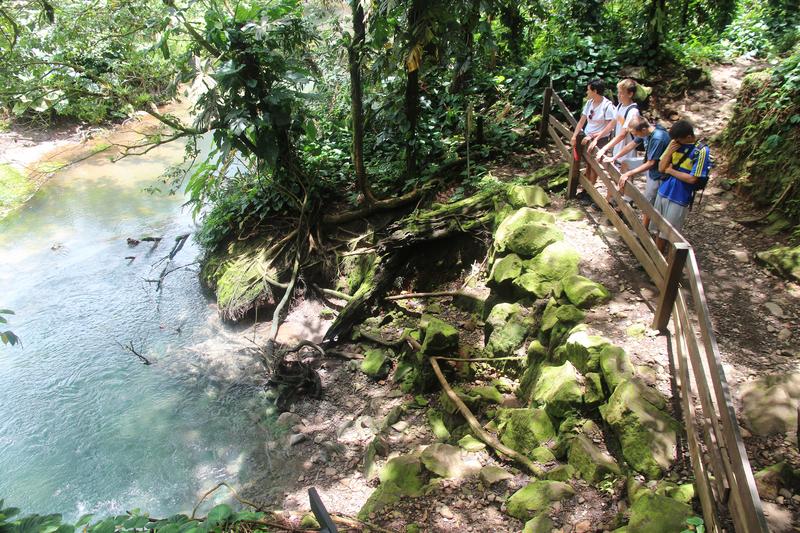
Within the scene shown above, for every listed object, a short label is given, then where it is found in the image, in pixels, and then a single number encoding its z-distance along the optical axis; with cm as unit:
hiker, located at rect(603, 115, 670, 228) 502
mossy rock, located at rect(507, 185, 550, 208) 691
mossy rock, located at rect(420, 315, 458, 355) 599
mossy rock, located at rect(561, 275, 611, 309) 490
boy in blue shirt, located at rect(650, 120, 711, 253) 448
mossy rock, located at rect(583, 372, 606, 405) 397
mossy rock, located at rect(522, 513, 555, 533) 332
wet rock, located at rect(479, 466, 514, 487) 405
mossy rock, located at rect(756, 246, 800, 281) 475
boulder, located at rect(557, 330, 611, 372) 420
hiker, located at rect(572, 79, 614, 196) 610
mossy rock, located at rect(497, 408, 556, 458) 419
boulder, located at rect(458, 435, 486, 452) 450
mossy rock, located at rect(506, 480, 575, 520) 352
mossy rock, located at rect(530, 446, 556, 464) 403
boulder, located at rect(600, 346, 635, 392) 384
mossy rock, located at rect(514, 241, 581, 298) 550
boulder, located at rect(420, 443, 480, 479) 429
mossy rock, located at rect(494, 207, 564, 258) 600
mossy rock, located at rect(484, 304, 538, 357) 553
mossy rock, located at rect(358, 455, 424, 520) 418
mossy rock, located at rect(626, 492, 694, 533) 282
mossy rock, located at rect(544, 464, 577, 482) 369
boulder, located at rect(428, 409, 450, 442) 521
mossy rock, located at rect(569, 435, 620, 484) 356
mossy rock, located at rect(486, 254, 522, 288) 604
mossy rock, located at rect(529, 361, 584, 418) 409
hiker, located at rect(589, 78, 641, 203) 554
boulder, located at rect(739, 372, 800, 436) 330
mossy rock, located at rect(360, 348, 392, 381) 682
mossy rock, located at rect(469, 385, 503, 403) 517
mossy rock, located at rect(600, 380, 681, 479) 337
